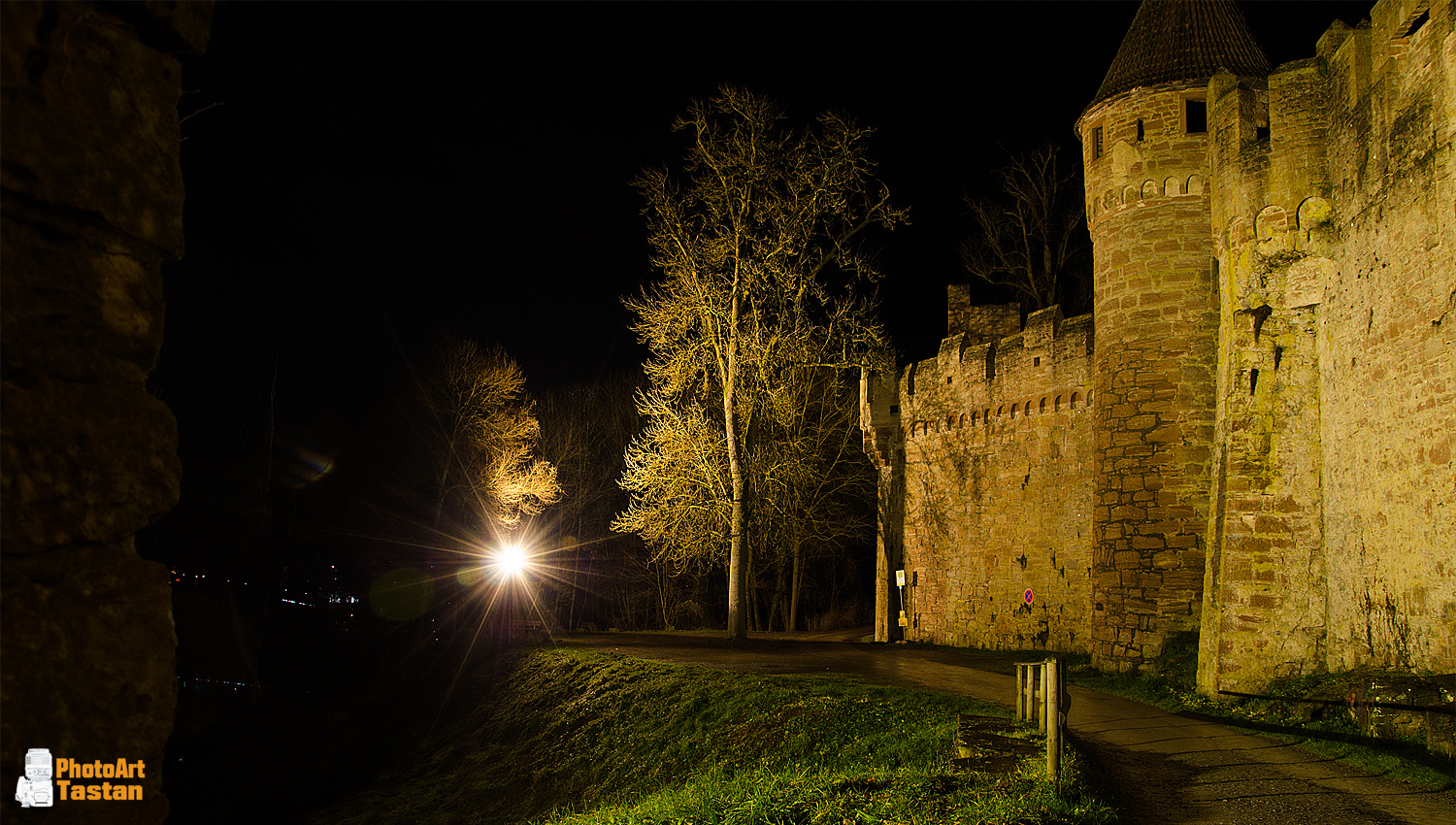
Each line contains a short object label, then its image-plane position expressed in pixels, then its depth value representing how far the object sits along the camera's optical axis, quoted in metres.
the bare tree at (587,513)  39.56
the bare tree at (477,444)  31.02
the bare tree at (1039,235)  32.19
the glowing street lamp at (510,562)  31.83
